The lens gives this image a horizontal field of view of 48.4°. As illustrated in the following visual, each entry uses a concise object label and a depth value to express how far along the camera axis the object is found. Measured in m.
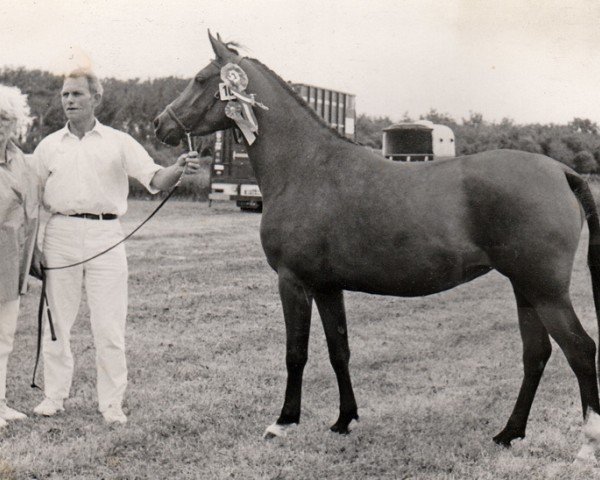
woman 4.25
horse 3.70
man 4.37
